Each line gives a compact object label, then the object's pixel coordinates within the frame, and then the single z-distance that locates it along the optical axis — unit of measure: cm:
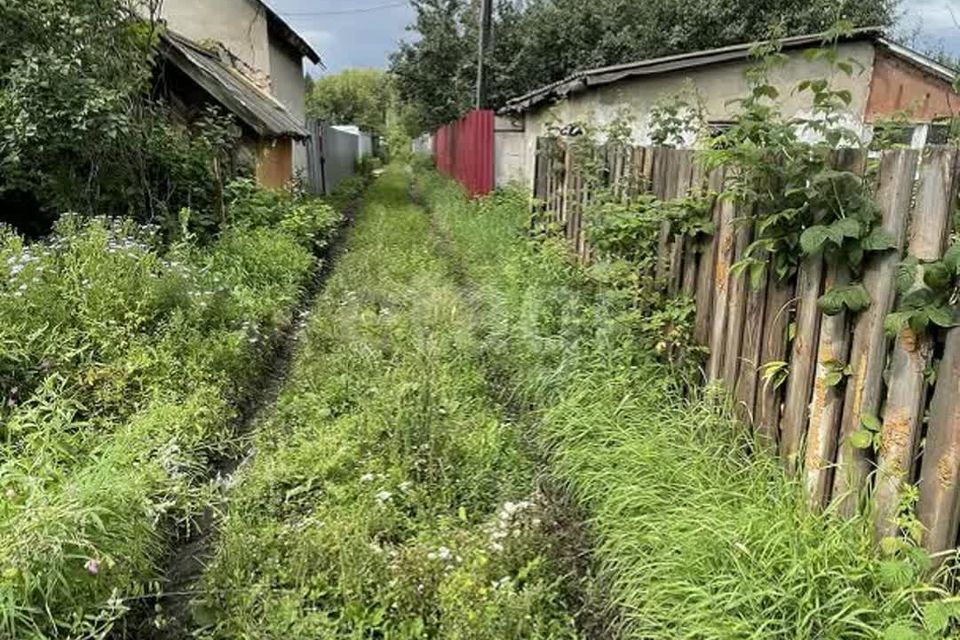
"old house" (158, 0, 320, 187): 982
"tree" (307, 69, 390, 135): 6288
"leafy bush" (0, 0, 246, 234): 693
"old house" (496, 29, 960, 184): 981
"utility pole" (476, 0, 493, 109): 1756
